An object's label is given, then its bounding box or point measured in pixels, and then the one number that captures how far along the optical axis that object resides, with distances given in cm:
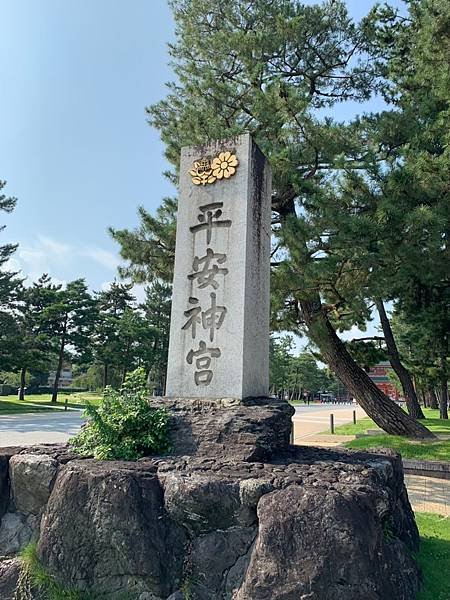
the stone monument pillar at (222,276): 470
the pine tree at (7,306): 2428
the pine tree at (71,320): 2984
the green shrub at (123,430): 388
